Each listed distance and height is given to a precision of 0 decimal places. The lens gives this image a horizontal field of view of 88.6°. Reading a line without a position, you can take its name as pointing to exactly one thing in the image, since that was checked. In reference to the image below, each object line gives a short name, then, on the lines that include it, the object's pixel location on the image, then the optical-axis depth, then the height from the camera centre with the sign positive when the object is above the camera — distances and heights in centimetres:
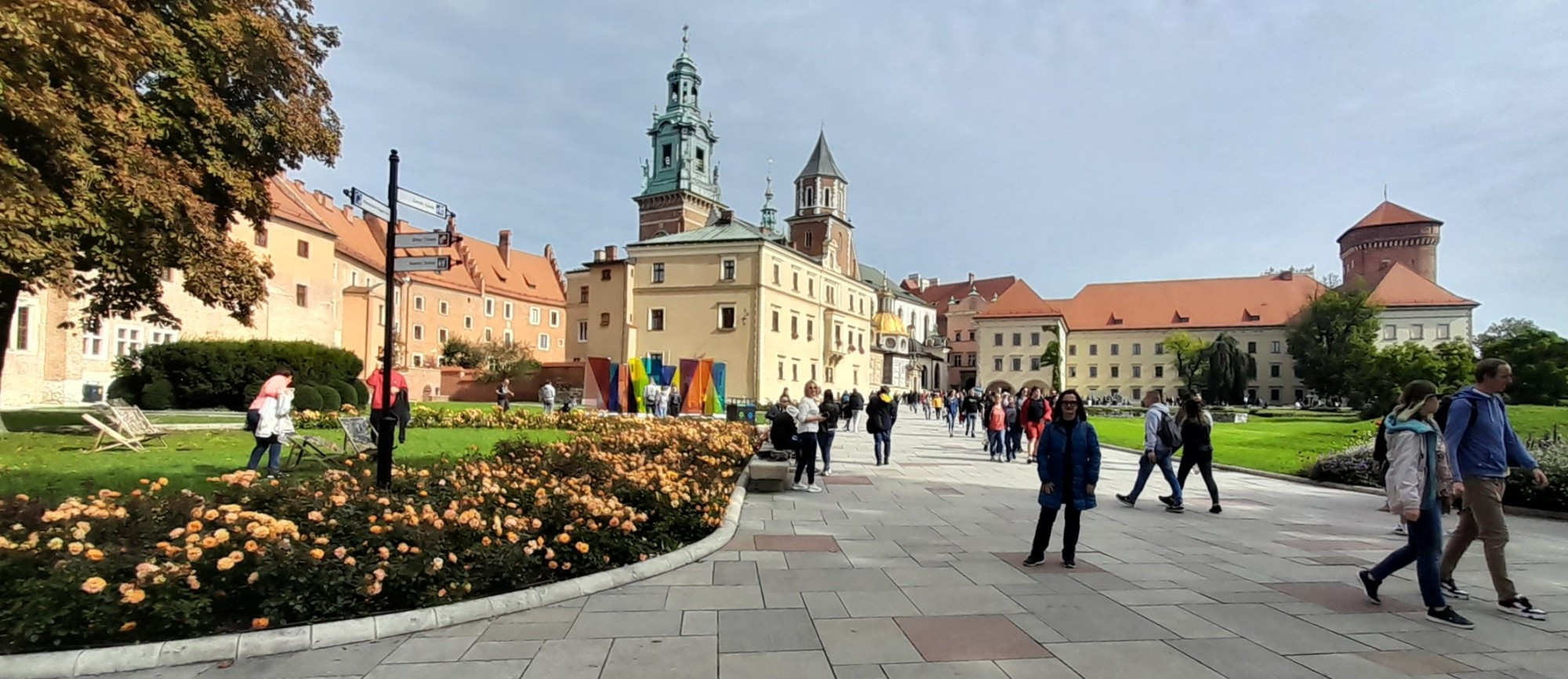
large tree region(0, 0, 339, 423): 1159 +402
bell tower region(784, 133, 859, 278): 8481 +1715
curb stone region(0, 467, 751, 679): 444 -167
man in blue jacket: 588 -59
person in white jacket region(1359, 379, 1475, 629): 579 -84
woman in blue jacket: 734 -87
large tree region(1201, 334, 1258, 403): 7781 +38
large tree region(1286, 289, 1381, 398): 7550 +395
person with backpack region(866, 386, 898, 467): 1728 -105
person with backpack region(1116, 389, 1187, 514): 1142 -101
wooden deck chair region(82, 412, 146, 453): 1408 -141
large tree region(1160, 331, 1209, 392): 8450 +262
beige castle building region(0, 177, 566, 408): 3425 +449
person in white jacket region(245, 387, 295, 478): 1121 -86
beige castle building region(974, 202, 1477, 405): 8962 +657
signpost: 819 +115
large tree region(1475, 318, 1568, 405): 5181 +112
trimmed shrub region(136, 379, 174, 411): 2828 -114
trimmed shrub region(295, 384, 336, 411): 2822 -116
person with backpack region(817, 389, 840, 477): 1456 -114
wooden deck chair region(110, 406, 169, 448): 1516 -119
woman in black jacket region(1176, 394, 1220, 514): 1131 -91
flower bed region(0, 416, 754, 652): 473 -130
